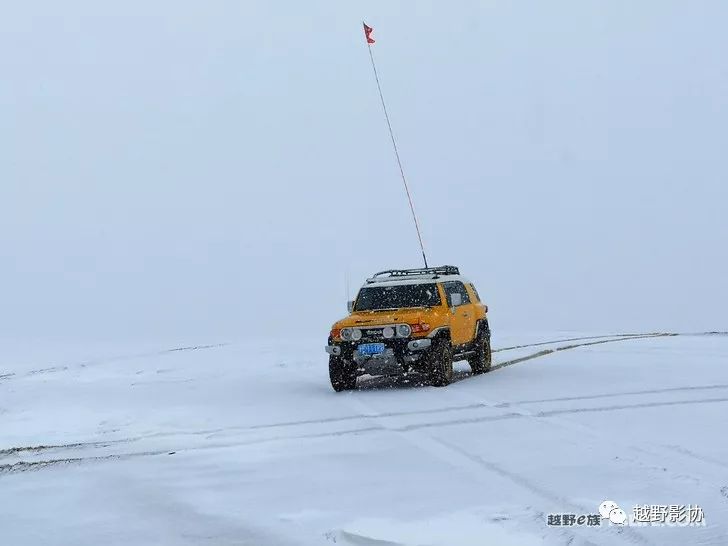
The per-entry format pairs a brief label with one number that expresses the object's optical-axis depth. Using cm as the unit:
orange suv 1294
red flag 1723
